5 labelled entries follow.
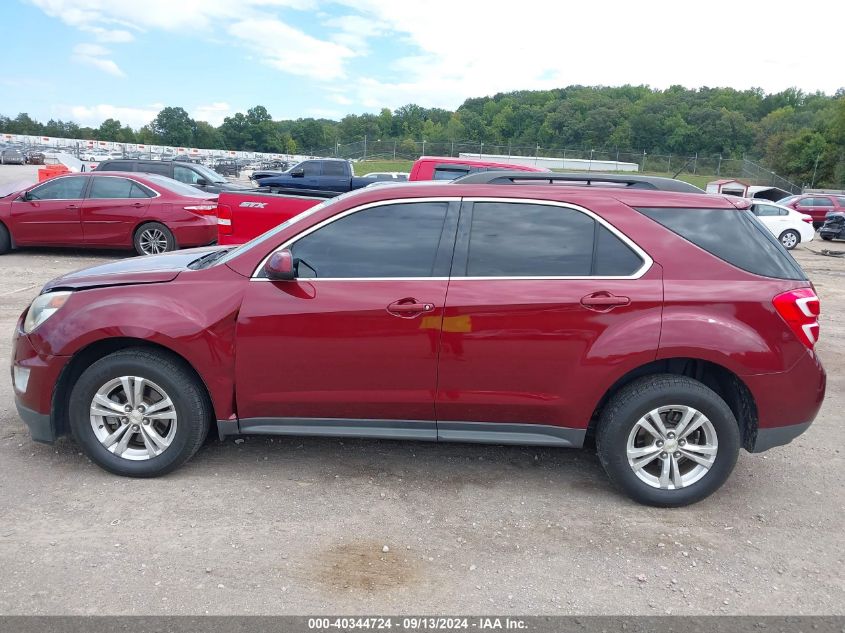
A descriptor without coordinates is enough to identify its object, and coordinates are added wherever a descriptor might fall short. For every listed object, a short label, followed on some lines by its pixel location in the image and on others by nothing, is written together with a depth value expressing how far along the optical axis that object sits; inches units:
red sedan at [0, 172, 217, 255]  429.1
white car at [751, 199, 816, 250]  746.2
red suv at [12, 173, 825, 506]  136.3
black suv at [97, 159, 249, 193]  628.7
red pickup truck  312.5
